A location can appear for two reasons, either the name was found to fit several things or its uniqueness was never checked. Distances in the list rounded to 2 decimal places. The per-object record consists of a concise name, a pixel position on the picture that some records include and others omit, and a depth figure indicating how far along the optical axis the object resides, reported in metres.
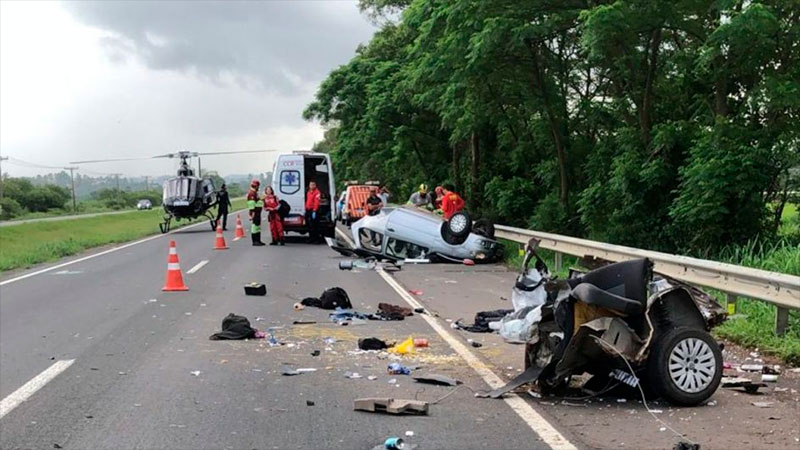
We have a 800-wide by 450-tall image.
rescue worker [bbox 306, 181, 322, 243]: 23.59
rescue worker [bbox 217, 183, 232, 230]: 32.13
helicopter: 31.95
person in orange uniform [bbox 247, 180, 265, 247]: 23.08
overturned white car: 17.00
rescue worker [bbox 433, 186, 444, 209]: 21.22
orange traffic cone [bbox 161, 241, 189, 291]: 12.93
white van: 24.73
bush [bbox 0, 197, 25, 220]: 81.84
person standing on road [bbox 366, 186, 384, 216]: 22.22
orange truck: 33.31
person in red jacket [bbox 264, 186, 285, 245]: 23.59
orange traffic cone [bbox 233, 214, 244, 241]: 28.24
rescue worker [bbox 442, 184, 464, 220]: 18.97
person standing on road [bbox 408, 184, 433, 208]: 25.71
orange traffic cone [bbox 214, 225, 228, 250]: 22.58
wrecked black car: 5.57
